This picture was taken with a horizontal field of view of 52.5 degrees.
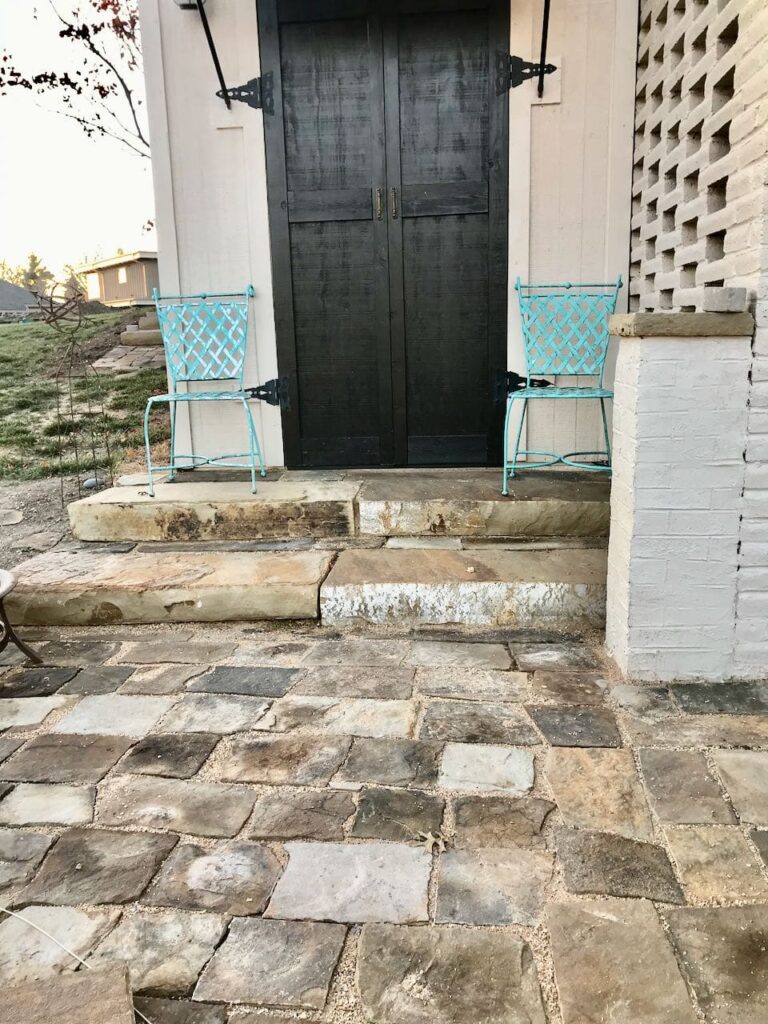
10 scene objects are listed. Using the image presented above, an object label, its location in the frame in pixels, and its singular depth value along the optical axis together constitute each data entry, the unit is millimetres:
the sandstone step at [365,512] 3254
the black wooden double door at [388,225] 3562
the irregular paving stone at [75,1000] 1157
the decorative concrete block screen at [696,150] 2113
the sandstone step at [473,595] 2734
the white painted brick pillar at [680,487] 2102
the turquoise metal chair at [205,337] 3799
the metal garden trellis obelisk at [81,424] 4754
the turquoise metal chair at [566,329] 3662
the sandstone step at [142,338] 7772
